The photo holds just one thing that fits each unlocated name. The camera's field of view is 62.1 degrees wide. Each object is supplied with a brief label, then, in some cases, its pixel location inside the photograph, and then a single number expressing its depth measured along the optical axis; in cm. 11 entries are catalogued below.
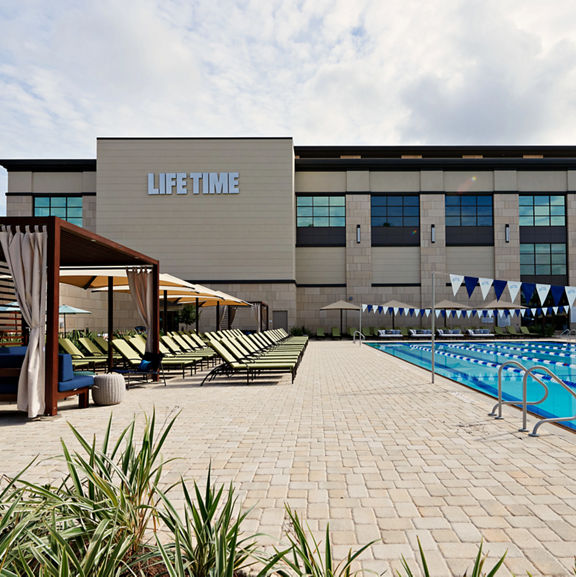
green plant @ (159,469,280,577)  187
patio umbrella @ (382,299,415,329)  2772
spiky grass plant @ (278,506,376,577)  174
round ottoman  739
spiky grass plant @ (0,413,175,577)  182
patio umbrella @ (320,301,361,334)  2758
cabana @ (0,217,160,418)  628
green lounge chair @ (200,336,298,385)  977
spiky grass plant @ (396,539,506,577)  159
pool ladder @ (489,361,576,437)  523
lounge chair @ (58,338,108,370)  1160
